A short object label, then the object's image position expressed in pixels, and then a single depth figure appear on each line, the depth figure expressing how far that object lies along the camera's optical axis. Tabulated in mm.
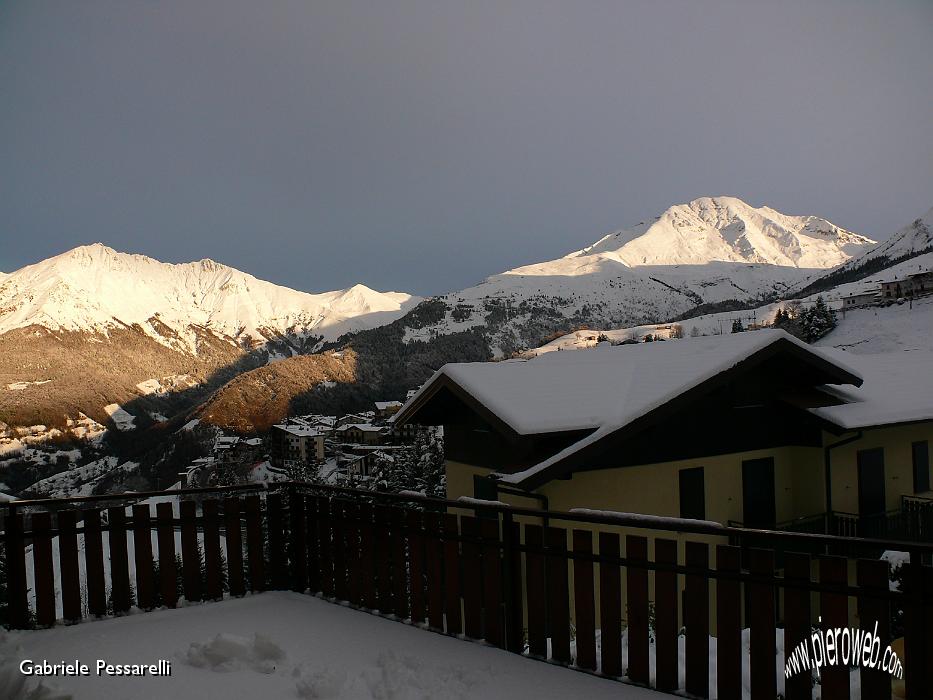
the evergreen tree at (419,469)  41322
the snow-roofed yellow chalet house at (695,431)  10094
